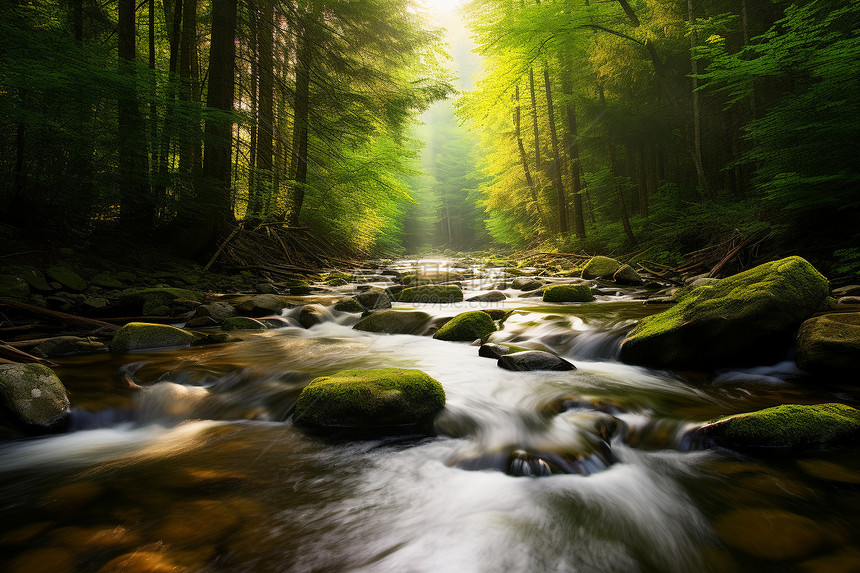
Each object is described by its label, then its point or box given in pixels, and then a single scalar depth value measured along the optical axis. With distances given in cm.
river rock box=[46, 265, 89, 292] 488
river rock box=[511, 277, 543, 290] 887
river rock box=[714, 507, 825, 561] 139
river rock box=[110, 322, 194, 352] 394
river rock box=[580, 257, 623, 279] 932
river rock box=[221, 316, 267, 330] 527
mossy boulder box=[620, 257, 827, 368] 317
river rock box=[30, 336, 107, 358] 348
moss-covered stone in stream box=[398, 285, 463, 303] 793
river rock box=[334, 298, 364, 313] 668
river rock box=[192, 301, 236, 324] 535
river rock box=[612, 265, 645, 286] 829
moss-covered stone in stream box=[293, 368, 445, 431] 254
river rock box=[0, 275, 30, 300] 419
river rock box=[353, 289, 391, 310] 733
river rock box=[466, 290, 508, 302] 789
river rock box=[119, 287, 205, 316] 504
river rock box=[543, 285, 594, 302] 692
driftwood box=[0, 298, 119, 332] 390
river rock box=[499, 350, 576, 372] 363
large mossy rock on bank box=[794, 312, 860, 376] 275
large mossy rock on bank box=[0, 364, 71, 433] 232
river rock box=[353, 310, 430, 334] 571
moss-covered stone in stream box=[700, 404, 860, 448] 203
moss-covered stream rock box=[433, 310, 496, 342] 504
